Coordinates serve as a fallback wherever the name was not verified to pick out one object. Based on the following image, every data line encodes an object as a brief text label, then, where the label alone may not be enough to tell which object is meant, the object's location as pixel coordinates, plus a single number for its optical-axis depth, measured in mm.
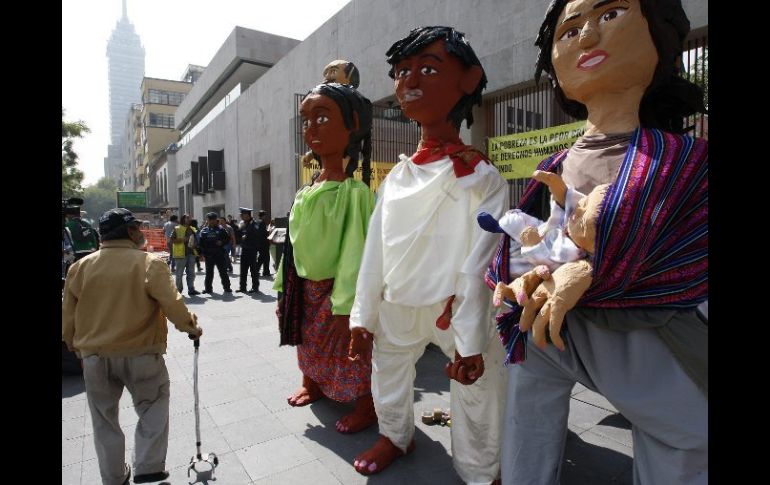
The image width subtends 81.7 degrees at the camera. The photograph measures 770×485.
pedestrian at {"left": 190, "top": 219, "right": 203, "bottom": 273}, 8254
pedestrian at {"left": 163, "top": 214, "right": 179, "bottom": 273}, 8298
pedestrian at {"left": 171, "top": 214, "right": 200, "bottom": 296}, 7910
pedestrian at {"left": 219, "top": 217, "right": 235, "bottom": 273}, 9566
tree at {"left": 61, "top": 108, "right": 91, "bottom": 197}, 17016
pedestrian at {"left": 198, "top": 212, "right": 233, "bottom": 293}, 7891
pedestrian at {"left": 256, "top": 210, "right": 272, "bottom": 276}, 8500
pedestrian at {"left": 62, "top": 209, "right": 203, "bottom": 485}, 2162
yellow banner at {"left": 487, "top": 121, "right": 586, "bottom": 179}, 4848
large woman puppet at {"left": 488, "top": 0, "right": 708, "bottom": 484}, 1254
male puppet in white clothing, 1934
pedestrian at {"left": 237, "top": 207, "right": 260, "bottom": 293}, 8234
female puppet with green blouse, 2713
